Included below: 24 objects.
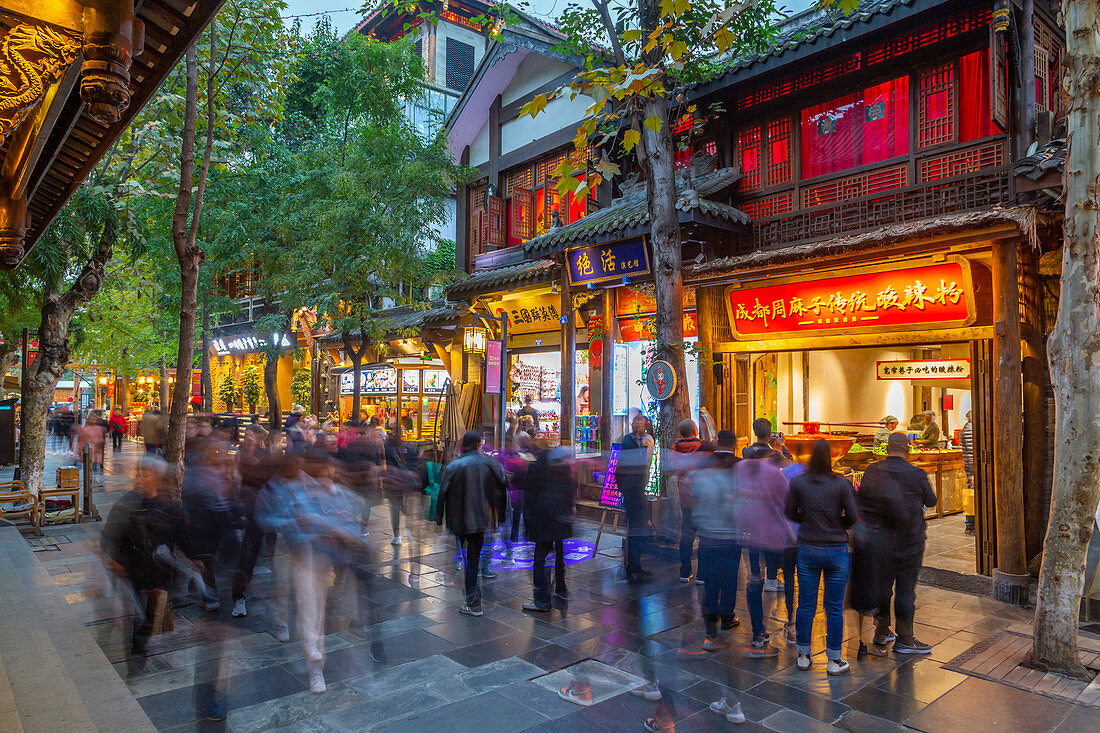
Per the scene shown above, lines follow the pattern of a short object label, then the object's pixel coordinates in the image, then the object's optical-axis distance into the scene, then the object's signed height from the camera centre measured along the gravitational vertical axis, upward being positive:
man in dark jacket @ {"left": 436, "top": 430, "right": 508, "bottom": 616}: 7.53 -1.20
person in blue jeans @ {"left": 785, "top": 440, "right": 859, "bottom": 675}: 5.92 -1.29
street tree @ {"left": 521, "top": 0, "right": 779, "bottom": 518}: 9.45 +4.08
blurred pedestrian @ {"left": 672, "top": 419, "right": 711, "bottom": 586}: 7.80 -0.81
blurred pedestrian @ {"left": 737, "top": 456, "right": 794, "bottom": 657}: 6.38 -1.15
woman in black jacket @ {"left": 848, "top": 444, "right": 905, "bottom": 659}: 6.27 -1.40
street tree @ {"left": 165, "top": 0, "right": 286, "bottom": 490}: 7.41 +4.42
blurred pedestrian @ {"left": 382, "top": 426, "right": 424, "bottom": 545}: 11.11 -1.46
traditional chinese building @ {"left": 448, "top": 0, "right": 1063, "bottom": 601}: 8.50 +2.12
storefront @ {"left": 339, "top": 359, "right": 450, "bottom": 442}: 18.78 +0.12
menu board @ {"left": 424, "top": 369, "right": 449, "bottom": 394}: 19.42 +0.29
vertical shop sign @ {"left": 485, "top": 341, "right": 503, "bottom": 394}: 14.82 +0.51
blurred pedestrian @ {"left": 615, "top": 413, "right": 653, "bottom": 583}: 8.63 -1.34
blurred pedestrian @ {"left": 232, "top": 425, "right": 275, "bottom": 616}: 7.09 -1.28
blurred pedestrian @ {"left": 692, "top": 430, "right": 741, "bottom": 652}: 6.27 -1.31
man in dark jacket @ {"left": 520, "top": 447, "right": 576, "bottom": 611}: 7.73 -1.30
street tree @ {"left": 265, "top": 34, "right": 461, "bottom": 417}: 17.58 +5.00
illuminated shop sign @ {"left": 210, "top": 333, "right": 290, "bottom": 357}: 30.76 +2.25
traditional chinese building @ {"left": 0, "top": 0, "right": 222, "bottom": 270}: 3.48 +1.93
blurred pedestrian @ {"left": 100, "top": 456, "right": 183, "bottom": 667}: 5.90 -1.21
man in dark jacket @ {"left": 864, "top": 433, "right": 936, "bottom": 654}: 6.44 -1.40
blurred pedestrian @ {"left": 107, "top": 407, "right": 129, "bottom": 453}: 26.87 -1.54
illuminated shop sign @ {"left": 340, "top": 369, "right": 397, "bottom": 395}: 19.16 +0.27
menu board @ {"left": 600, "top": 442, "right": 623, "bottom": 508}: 10.15 -1.47
